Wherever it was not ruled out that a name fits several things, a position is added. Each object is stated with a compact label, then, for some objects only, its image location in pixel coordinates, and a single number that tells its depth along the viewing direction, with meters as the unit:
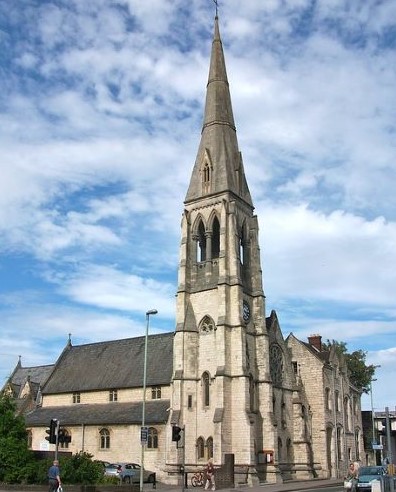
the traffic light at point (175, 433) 29.37
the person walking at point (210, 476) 36.00
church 43.09
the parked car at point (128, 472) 38.25
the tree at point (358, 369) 67.75
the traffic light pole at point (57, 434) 25.58
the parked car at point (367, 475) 30.03
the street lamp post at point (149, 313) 31.44
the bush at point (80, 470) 28.95
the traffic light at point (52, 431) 25.52
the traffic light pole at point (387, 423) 23.31
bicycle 39.88
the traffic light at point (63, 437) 25.97
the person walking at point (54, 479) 24.33
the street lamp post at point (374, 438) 59.33
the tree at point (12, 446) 29.86
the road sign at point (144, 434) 31.06
